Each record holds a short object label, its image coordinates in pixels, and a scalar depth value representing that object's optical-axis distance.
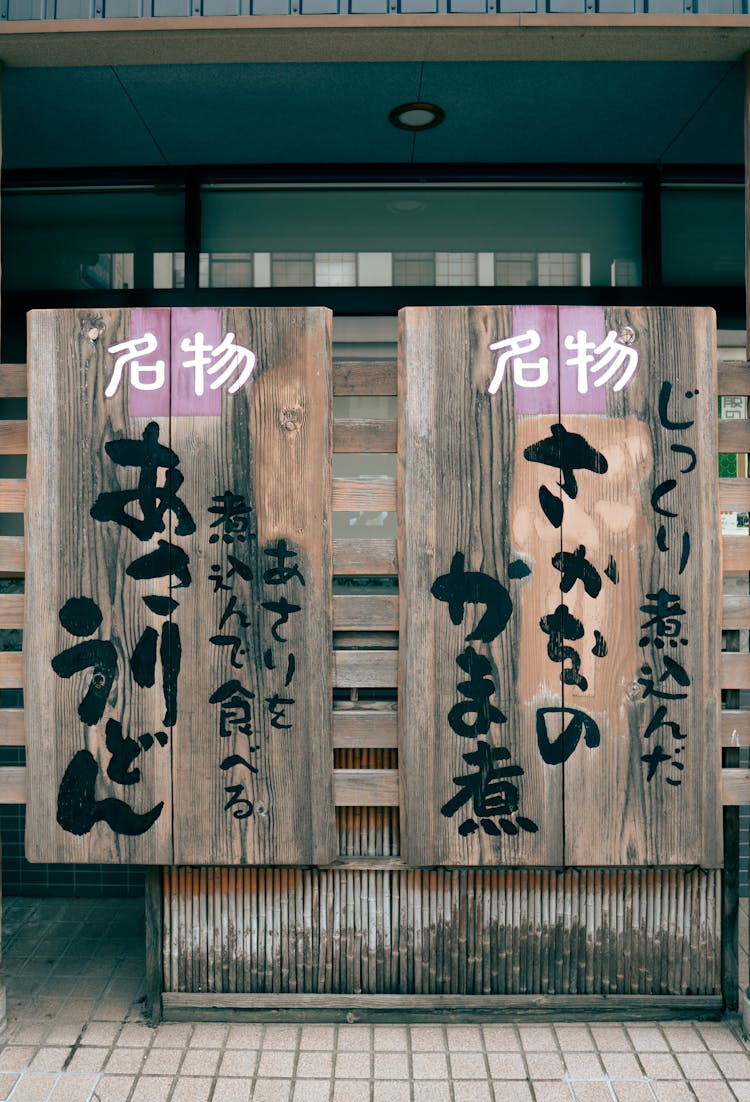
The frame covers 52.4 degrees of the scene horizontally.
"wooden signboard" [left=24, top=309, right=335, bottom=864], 3.59
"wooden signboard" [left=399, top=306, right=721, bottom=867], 3.58
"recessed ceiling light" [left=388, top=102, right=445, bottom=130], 4.18
